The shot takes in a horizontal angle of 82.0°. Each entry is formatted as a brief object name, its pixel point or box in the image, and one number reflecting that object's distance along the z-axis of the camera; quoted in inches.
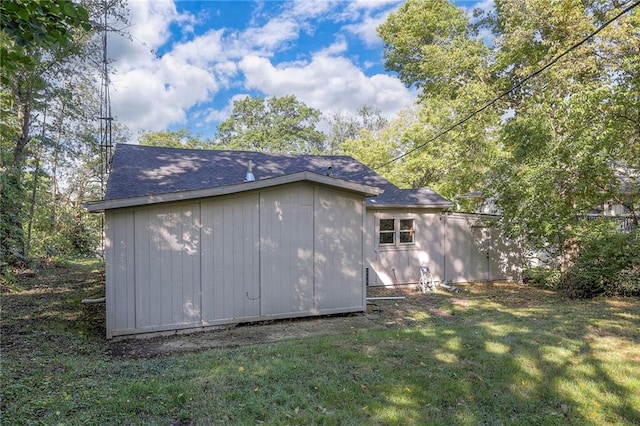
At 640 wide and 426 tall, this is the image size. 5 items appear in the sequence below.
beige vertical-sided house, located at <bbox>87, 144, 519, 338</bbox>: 229.1
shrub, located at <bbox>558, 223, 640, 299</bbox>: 323.3
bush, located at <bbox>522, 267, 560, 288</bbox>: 382.6
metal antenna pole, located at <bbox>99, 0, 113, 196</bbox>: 384.6
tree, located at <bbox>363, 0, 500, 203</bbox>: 577.3
